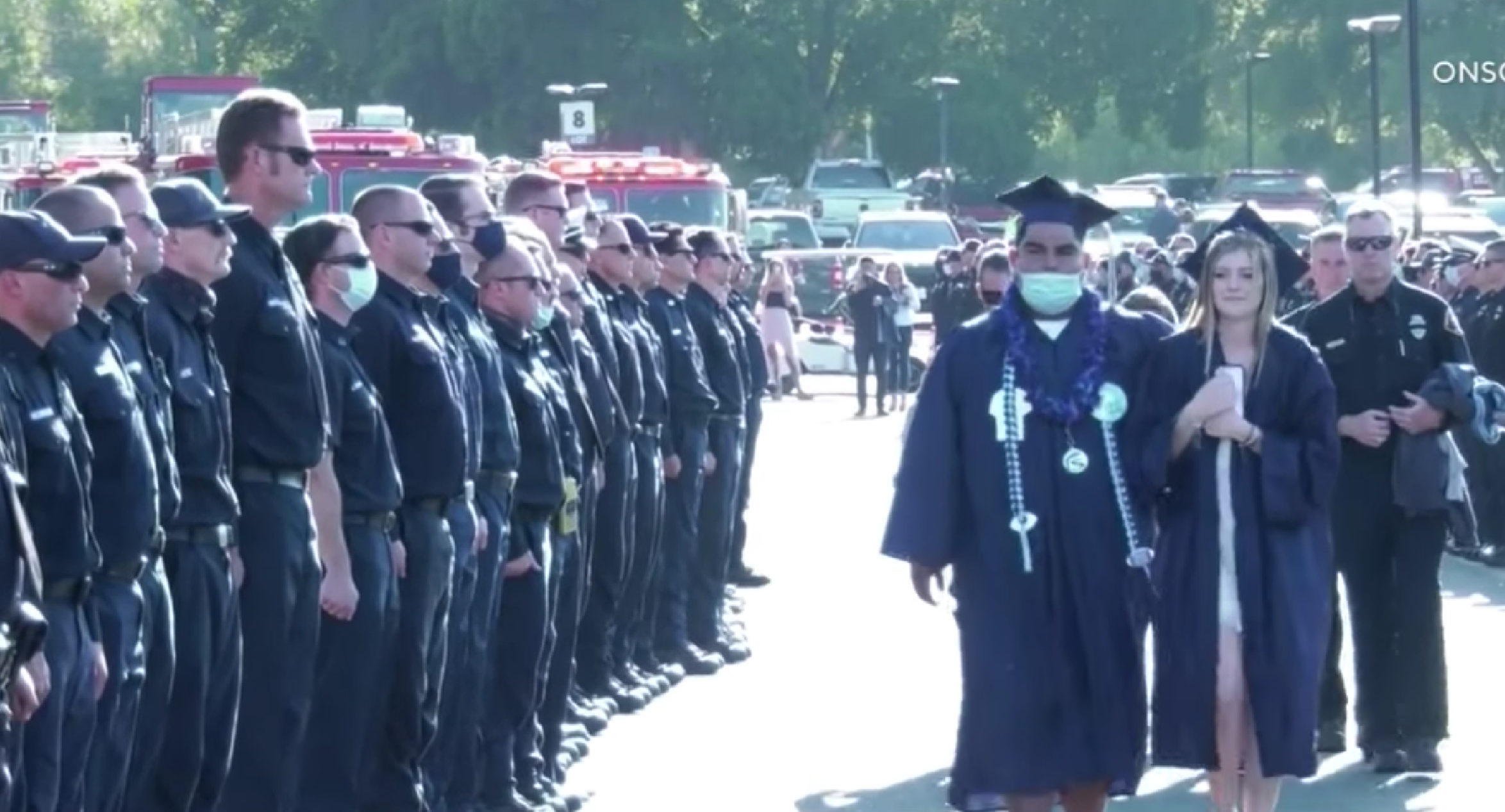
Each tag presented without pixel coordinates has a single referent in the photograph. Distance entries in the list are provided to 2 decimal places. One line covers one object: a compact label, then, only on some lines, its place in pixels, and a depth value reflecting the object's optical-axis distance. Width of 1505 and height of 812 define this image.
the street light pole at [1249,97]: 72.19
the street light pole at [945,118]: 65.44
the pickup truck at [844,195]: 60.38
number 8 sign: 39.22
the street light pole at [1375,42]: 36.88
